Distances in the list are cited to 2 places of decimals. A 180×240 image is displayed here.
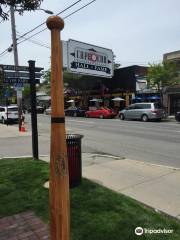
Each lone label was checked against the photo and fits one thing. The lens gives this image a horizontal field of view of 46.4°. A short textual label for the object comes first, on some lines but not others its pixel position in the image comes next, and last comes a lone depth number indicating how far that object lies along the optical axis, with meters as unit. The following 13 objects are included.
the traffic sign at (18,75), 5.40
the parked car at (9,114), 19.15
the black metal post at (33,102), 5.50
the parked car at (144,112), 18.32
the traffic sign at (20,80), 5.38
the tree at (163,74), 20.64
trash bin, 3.98
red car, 22.54
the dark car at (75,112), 26.09
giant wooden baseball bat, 1.46
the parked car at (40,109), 36.37
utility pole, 13.96
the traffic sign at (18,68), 5.38
